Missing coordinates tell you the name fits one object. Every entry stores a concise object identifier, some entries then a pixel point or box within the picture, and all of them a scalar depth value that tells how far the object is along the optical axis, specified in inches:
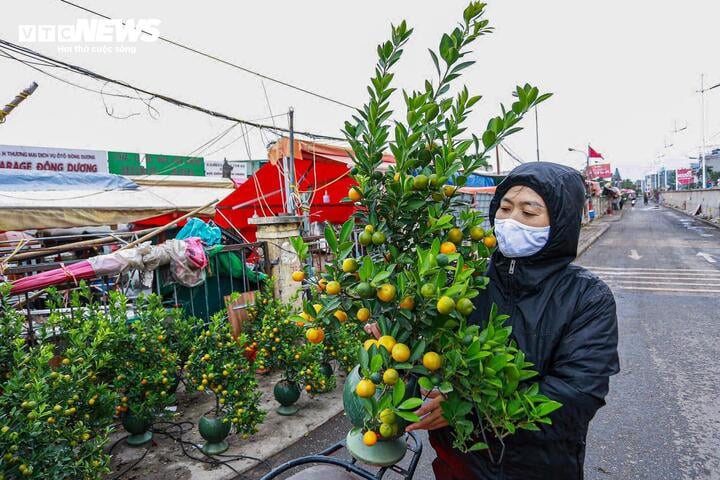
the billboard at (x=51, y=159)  546.0
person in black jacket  57.6
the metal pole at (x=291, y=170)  243.3
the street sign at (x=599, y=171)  1419.8
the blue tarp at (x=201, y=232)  214.2
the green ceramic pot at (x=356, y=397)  55.6
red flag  1501.0
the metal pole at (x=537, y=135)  1059.5
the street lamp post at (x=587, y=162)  1430.4
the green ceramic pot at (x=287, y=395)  160.7
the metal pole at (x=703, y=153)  1311.5
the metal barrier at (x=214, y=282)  187.0
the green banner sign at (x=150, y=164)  692.7
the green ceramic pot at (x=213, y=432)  132.3
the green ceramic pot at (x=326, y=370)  176.8
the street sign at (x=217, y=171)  894.4
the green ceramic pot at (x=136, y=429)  133.9
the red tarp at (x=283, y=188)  257.8
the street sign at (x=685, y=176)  2147.1
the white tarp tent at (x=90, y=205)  269.3
